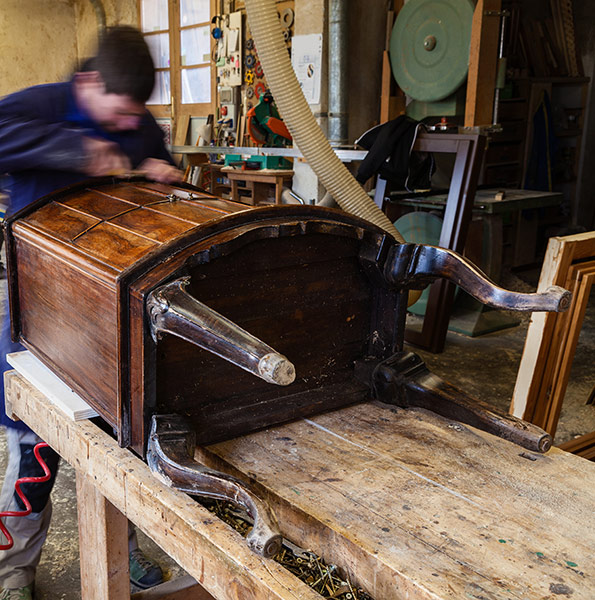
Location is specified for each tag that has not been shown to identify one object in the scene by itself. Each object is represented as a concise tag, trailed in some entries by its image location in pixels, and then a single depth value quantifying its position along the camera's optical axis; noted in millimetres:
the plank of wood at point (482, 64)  4074
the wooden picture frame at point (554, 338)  1895
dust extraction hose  2371
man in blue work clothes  1650
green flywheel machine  4277
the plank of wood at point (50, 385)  1345
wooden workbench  895
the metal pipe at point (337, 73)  4844
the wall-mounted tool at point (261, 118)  6195
